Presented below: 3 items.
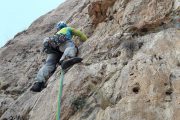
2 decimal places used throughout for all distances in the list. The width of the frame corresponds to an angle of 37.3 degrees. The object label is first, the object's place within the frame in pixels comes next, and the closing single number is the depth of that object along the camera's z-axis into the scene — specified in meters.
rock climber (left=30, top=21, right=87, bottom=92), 7.94
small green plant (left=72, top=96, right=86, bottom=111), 6.31
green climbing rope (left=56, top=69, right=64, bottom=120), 6.24
